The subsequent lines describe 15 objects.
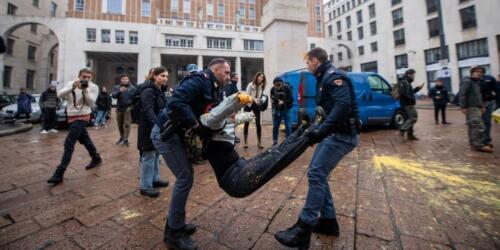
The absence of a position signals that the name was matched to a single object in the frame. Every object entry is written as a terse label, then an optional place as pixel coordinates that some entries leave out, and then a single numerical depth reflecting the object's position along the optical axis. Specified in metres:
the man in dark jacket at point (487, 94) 5.08
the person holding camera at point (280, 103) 5.04
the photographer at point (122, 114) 6.31
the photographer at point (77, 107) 3.58
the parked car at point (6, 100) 13.87
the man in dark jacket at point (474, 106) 4.82
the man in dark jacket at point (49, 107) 8.50
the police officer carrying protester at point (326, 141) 1.83
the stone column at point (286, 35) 8.78
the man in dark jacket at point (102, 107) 10.17
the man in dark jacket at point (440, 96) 8.82
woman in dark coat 3.05
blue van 6.75
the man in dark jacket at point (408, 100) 6.02
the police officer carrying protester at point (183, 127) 1.80
